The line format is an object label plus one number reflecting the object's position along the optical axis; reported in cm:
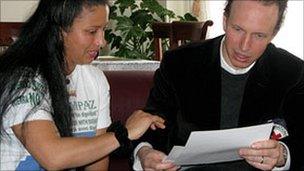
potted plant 399
